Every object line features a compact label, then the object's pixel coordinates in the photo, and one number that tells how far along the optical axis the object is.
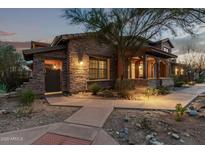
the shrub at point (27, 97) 6.25
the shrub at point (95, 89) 8.91
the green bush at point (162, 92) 9.69
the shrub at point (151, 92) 8.95
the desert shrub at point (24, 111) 5.09
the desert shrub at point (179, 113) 4.80
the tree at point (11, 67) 10.30
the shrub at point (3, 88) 8.46
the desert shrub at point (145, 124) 4.16
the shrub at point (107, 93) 8.31
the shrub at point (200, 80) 19.75
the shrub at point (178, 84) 14.62
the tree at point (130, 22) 7.04
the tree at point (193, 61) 20.23
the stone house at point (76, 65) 7.99
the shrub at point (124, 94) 8.12
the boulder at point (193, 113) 5.38
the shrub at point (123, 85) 9.01
